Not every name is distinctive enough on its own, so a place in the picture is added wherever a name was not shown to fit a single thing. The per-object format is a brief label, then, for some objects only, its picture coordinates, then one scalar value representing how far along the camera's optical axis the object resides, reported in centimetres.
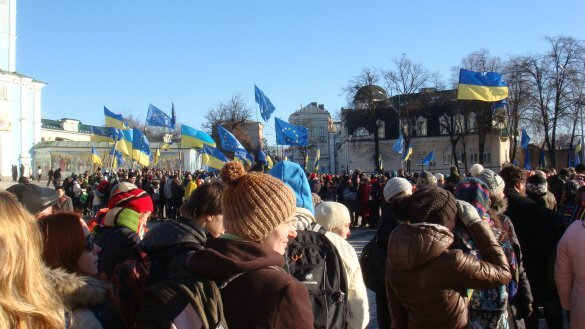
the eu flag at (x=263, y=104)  1978
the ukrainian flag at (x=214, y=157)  1927
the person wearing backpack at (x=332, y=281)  312
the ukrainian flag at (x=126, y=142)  2838
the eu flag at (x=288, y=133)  1909
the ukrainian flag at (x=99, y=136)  3389
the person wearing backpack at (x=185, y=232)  343
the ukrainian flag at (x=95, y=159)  4125
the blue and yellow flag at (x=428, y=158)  3838
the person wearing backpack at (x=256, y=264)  211
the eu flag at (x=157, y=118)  2605
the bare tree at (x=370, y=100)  5812
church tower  6281
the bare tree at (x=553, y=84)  4484
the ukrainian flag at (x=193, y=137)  2092
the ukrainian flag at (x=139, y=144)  2764
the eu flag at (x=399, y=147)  3719
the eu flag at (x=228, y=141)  1822
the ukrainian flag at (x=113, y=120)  3025
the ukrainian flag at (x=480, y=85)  1567
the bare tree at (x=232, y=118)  6556
